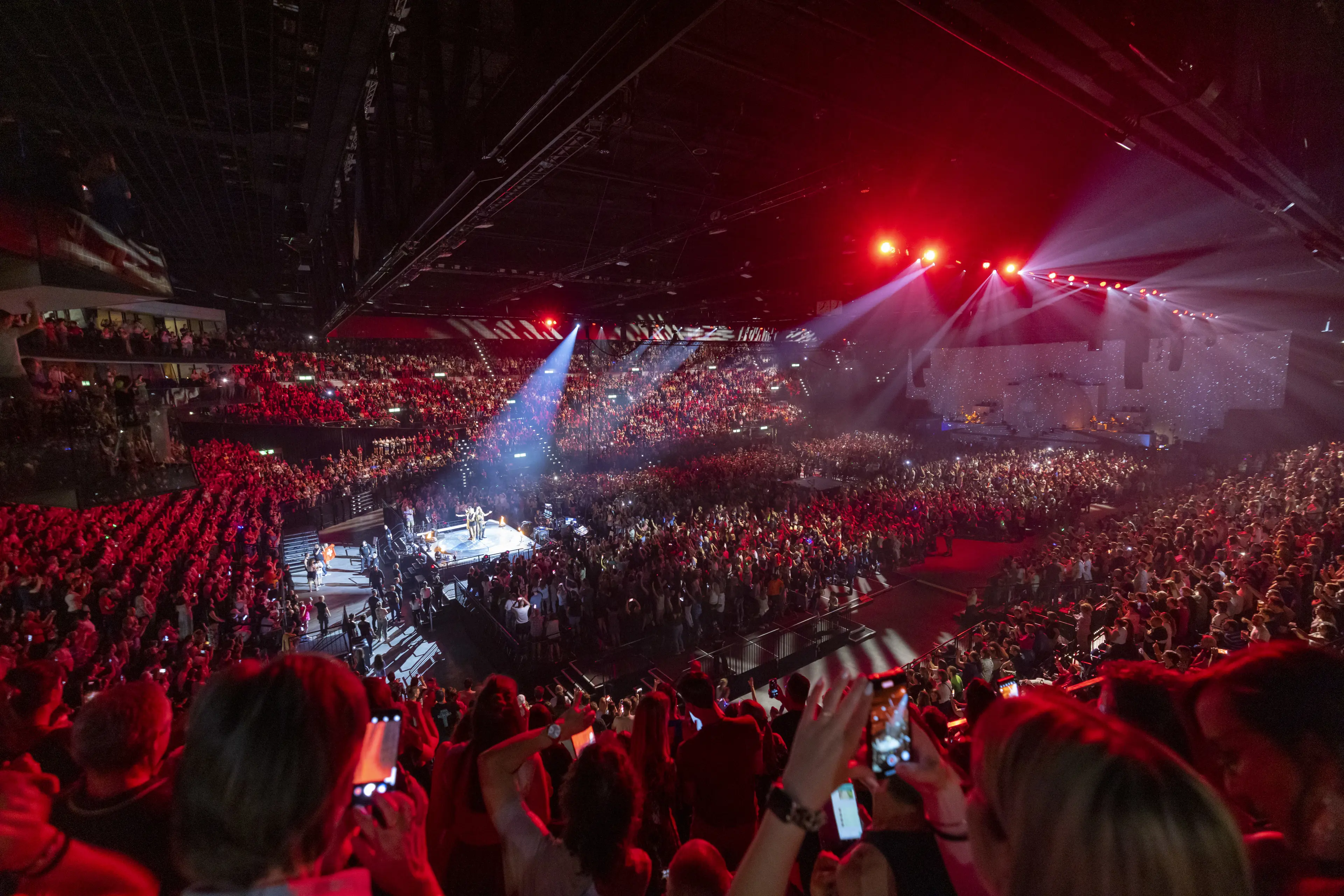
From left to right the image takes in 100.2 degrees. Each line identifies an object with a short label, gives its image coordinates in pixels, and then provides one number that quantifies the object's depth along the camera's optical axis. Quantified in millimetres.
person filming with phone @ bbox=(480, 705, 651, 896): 1565
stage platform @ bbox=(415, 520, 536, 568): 13594
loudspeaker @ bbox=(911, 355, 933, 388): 29766
